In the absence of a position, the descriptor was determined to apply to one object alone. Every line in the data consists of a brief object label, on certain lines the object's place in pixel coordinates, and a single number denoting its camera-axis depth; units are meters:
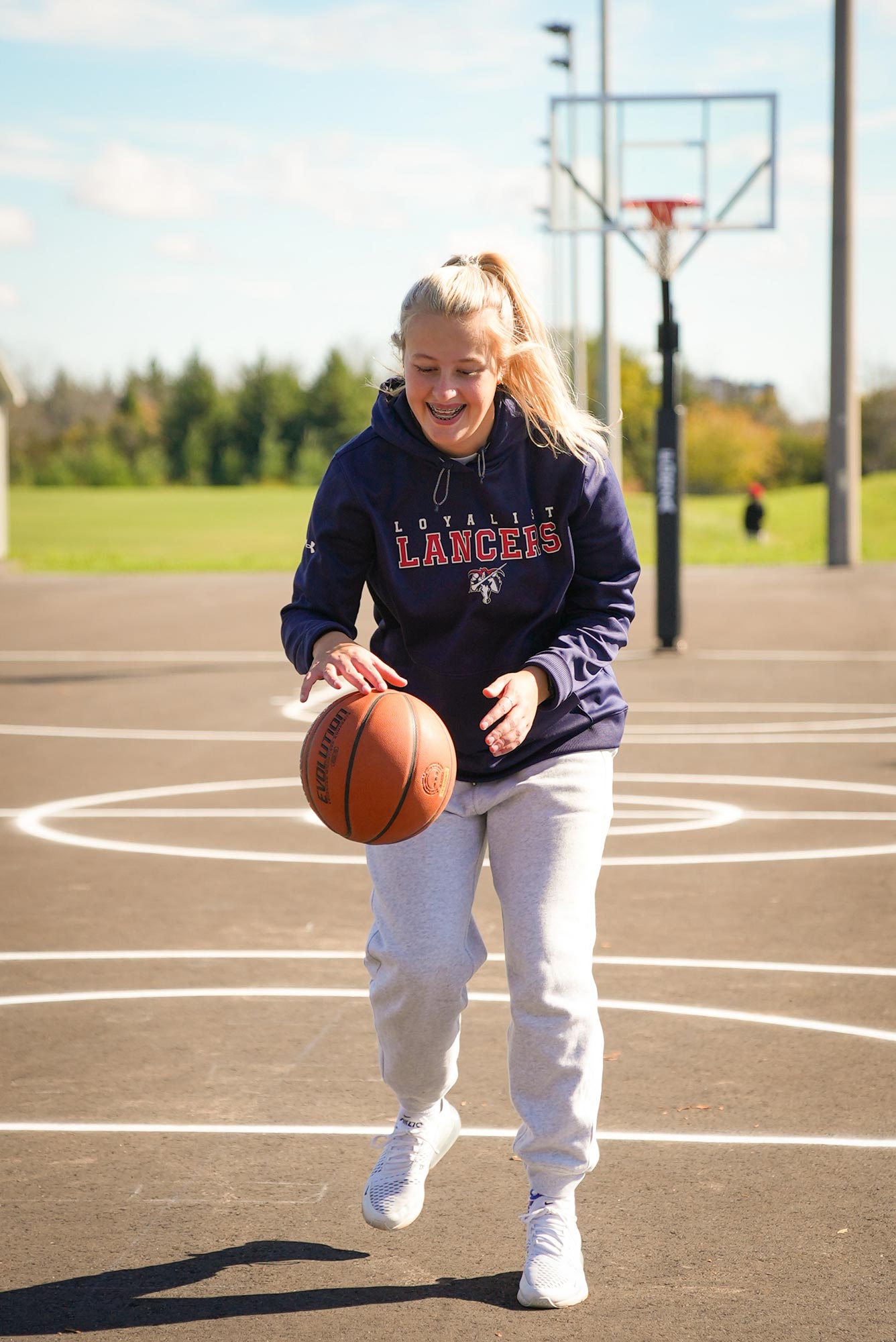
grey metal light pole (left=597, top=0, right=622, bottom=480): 31.06
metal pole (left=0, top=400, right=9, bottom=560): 37.59
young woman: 3.80
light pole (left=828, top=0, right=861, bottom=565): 28.84
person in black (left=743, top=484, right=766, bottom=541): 49.66
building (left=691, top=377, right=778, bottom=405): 113.06
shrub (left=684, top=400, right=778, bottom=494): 99.62
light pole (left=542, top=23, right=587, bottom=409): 48.28
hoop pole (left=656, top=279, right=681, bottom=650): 16.56
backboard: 18.11
